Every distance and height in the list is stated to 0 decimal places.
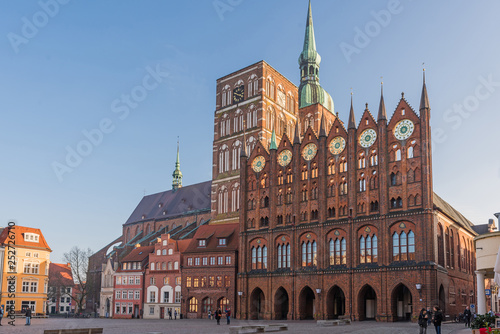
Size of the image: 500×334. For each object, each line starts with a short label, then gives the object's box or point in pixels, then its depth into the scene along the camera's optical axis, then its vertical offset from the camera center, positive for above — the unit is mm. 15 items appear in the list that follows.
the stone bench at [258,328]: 30438 -3522
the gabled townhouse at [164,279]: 75438 -1726
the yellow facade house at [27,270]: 73062 -665
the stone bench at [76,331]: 25172 -3076
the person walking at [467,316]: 41522 -3348
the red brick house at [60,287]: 112188 -4390
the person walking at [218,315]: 47541 -4046
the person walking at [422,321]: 29375 -2665
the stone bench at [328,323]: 42031 -4050
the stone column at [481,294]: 36156 -1511
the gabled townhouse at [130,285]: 81062 -2717
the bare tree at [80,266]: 97250 -209
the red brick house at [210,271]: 67562 -483
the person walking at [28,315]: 43981 -3915
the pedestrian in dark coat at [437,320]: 27844 -2463
